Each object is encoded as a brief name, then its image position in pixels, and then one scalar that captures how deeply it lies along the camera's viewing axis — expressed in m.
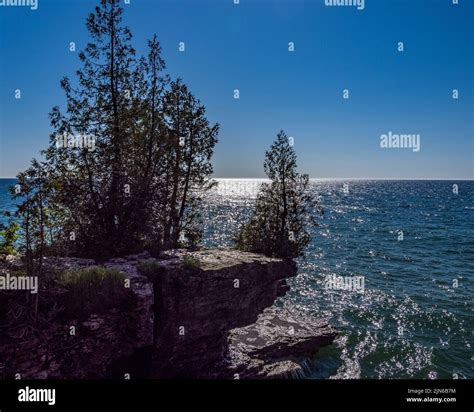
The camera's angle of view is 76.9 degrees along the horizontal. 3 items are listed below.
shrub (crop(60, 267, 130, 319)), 10.18
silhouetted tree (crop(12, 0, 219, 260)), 15.53
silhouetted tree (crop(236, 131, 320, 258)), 24.39
